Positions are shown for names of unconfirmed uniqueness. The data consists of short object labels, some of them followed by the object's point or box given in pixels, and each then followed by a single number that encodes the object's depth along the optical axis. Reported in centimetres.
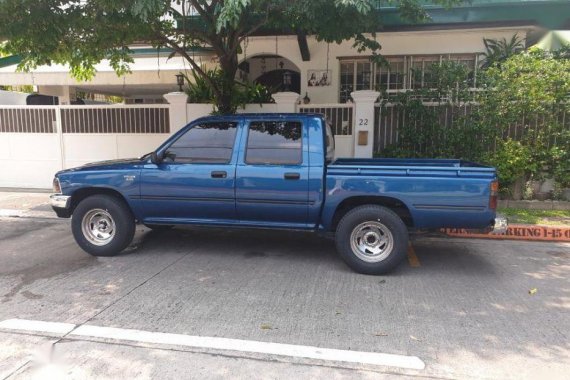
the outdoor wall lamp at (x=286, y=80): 1242
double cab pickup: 518
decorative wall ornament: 1205
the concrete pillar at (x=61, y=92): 1695
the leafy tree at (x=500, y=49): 1016
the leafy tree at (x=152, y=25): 607
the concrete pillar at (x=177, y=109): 1007
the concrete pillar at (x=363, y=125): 928
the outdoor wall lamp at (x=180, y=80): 1202
